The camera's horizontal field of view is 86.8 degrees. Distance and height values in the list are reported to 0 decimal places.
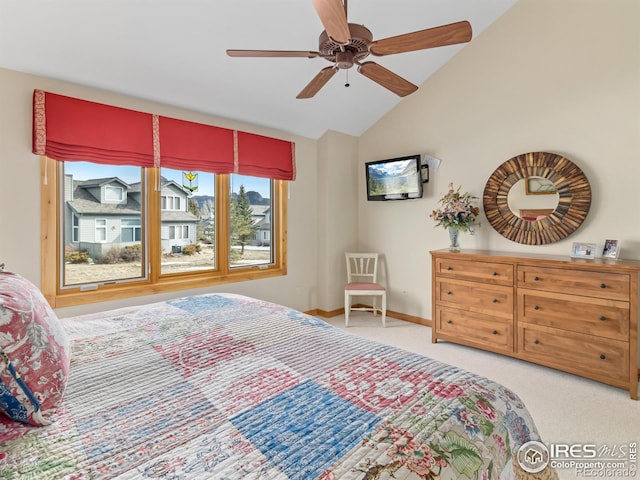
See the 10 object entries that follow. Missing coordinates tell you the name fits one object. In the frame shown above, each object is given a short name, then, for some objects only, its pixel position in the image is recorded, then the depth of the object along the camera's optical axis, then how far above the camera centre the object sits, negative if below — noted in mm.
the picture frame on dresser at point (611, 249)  2715 -83
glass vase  3590 +17
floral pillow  884 -332
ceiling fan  1526 +1042
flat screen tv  4023 +767
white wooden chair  4066 -541
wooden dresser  2461 -587
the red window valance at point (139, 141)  2553 +911
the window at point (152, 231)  2771 +99
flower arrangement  3486 +283
